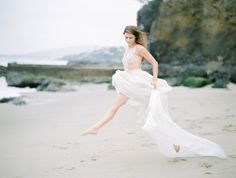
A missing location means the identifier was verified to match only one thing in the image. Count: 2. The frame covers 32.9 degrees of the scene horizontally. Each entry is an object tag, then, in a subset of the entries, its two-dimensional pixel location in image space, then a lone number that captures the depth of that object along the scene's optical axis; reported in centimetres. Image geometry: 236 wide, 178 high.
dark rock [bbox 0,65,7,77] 1388
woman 448
